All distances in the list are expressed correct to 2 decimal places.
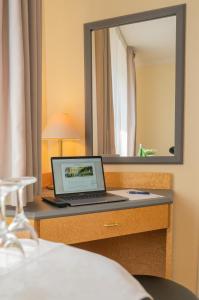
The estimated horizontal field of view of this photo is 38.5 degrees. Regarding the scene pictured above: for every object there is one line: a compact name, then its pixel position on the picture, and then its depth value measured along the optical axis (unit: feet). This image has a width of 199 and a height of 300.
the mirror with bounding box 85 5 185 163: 5.66
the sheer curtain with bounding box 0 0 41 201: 3.94
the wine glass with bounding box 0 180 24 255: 1.69
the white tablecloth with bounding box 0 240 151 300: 1.58
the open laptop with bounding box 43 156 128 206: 4.75
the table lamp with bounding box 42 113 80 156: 5.87
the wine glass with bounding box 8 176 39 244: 1.81
